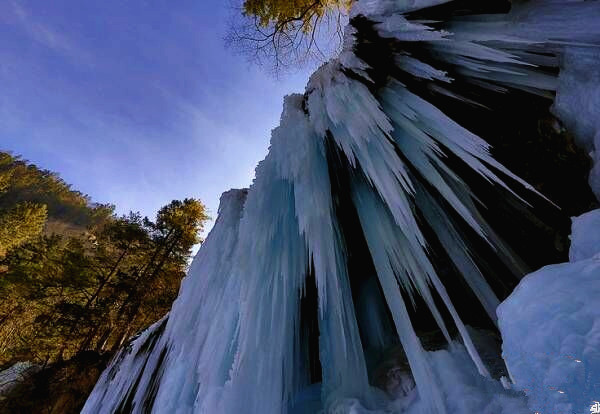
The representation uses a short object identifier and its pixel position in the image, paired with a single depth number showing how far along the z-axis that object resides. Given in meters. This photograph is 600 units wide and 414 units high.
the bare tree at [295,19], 6.79
